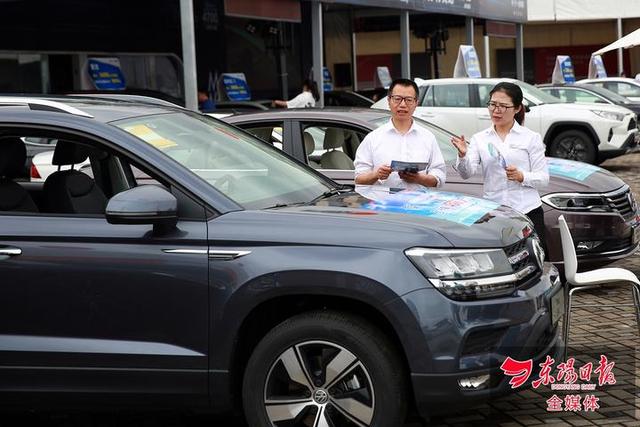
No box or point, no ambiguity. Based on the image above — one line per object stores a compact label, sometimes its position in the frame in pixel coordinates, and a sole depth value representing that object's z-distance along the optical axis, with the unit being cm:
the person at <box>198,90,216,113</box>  2056
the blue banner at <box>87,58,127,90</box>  2219
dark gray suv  420
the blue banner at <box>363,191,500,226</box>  463
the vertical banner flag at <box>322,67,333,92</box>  2984
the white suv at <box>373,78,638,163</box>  1741
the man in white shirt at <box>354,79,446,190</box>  618
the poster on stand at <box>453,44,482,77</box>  2352
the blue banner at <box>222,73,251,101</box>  2403
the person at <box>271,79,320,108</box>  1845
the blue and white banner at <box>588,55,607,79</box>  3164
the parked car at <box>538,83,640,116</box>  2102
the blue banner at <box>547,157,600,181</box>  809
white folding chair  554
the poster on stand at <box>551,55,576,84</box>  3002
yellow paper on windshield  467
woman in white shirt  631
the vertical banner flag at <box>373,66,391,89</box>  2870
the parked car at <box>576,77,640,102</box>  2473
